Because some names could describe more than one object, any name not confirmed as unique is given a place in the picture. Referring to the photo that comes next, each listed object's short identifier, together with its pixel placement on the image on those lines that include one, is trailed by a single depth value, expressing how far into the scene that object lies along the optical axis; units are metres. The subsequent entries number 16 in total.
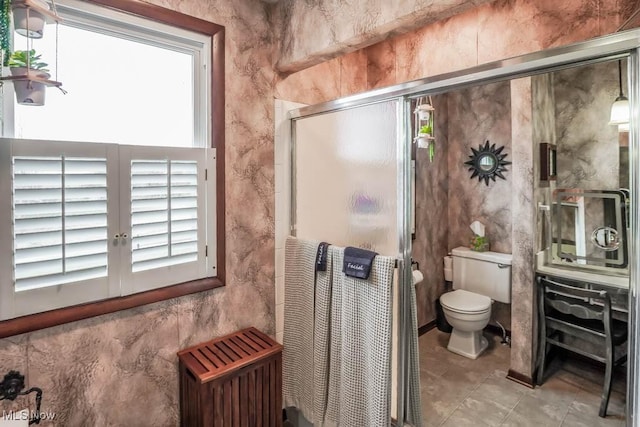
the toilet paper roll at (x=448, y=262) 3.07
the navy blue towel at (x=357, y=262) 1.46
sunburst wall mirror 2.83
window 1.24
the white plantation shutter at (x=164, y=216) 1.48
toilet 2.65
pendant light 1.89
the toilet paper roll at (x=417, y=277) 2.48
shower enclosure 0.95
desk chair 1.98
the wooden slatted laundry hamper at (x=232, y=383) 1.46
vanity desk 1.97
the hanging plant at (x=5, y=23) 0.98
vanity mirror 2.03
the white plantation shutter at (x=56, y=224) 1.21
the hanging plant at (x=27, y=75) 1.03
